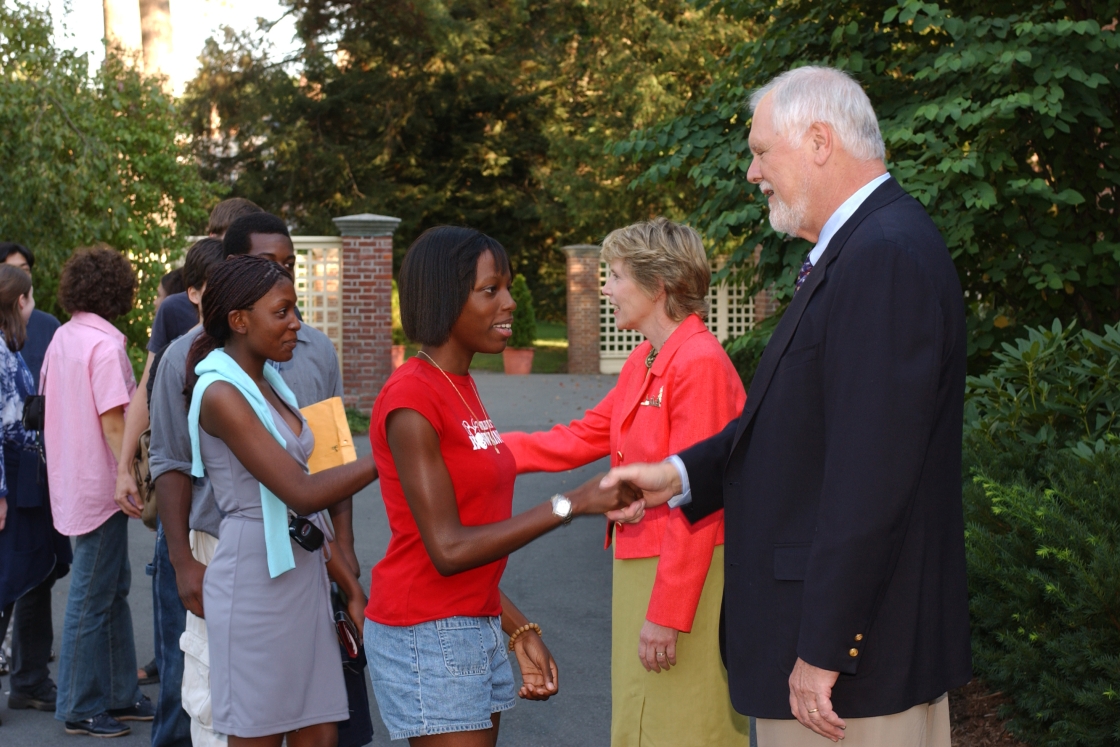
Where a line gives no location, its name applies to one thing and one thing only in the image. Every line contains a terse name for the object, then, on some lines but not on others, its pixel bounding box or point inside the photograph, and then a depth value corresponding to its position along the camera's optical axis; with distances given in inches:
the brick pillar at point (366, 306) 598.2
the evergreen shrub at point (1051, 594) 145.9
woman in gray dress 112.8
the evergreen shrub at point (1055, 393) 181.6
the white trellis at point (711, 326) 850.8
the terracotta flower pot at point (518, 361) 855.1
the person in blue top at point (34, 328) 227.1
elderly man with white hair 76.4
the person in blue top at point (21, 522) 194.4
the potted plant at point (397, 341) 849.5
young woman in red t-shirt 93.6
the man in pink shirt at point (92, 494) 187.6
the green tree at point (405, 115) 1187.3
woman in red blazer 113.5
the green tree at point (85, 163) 454.3
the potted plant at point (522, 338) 859.4
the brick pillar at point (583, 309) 841.5
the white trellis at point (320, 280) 632.4
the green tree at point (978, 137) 252.8
